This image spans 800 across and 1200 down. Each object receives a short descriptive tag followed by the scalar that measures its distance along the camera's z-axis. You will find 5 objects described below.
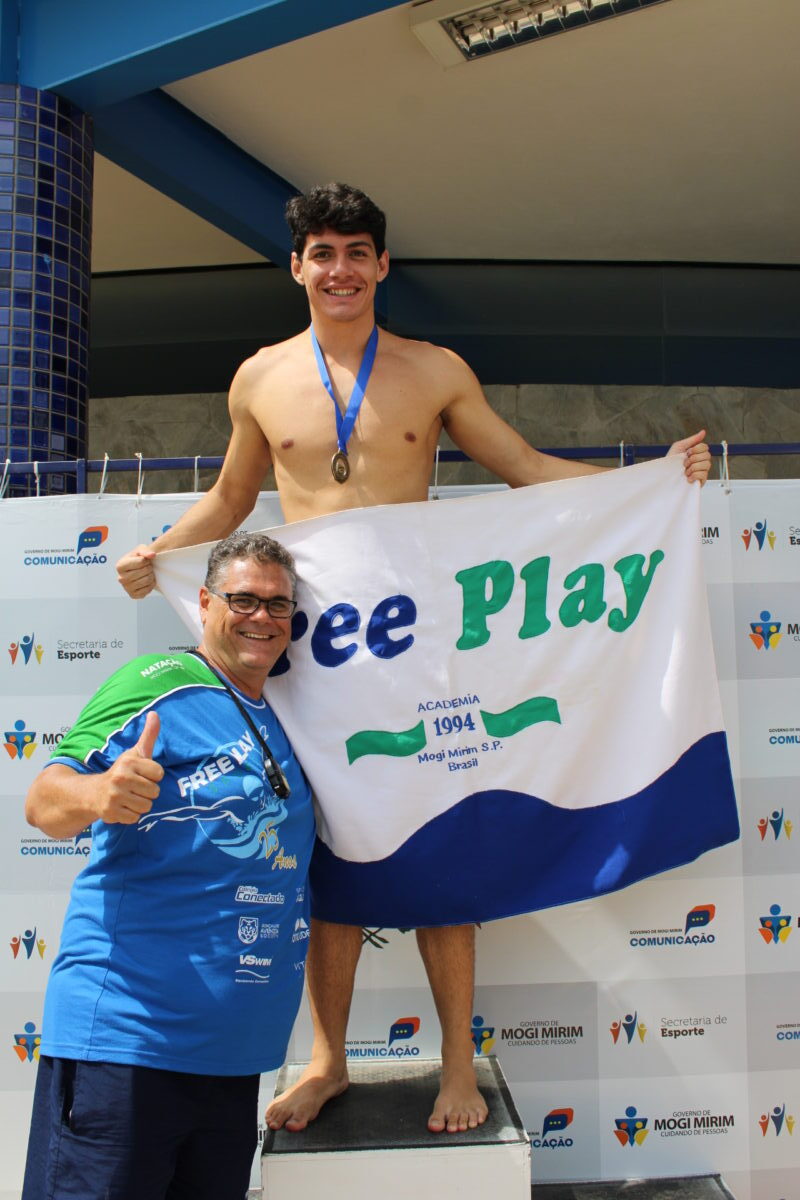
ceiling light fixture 3.31
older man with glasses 1.54
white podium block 1.94
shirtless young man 2.11
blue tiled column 3.04
